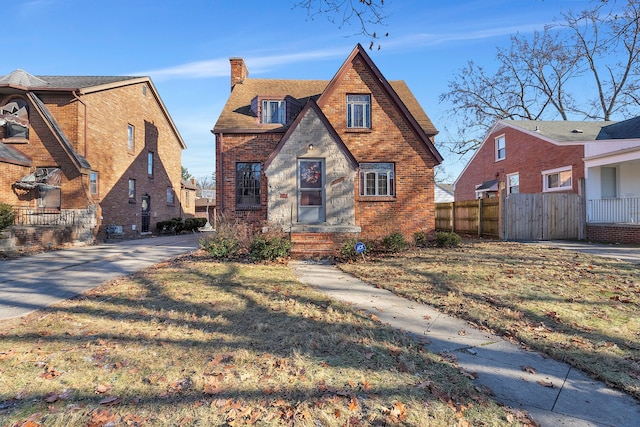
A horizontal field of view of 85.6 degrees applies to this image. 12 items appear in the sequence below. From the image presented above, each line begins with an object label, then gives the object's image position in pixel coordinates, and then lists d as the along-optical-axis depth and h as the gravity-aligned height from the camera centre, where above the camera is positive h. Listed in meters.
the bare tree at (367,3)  5.13 +3.24
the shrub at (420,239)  12.81 -0.73
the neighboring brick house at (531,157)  17.61 +3.68
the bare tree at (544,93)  30.70 +11.56
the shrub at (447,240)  12.55 -0.75
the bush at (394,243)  10.92 -0.74
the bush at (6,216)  12.30 +0.19
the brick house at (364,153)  13.82 +2.69
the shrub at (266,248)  9.77 -0.79
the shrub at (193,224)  26.08 -0.26
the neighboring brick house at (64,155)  15.86 +3.26
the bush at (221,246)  10.10 -0.75
